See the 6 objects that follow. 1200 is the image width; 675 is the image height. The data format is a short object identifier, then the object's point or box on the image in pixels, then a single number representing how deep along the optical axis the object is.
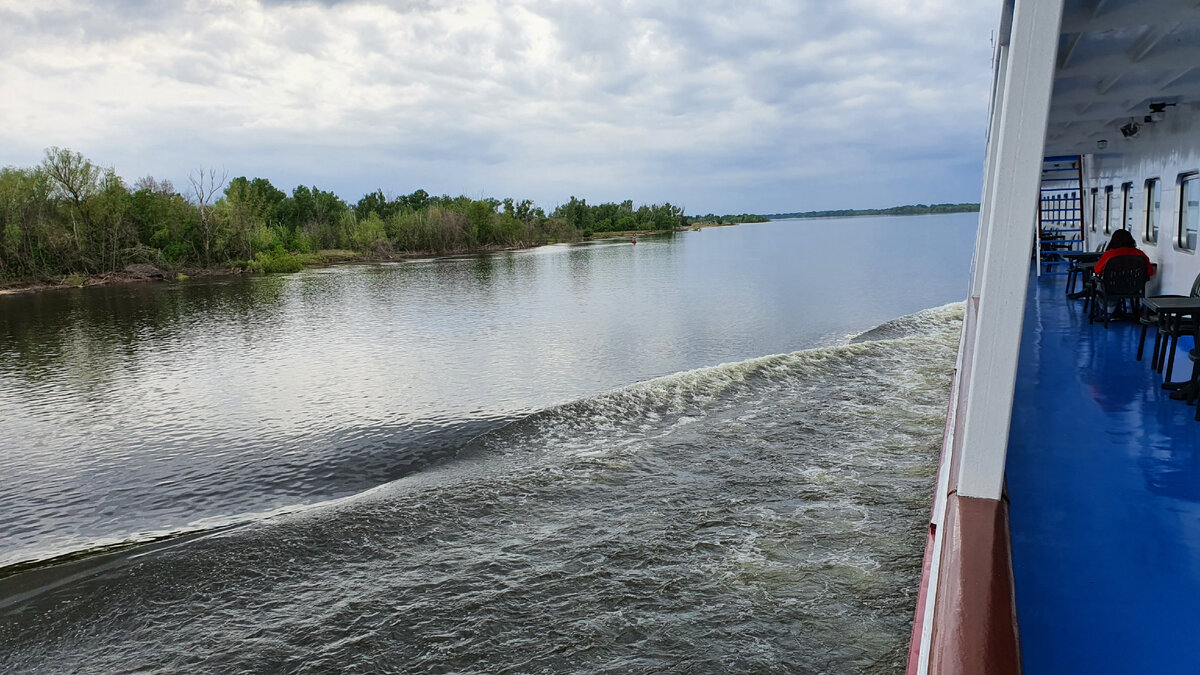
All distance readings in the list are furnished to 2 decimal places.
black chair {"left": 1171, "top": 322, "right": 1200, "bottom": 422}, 4.82
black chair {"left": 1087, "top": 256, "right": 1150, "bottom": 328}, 8.24
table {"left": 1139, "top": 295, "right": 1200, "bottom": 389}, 5.23
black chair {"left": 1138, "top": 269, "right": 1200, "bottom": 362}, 5.53
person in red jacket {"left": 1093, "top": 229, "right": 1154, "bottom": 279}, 8.34
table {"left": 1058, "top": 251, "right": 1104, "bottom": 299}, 11.79
